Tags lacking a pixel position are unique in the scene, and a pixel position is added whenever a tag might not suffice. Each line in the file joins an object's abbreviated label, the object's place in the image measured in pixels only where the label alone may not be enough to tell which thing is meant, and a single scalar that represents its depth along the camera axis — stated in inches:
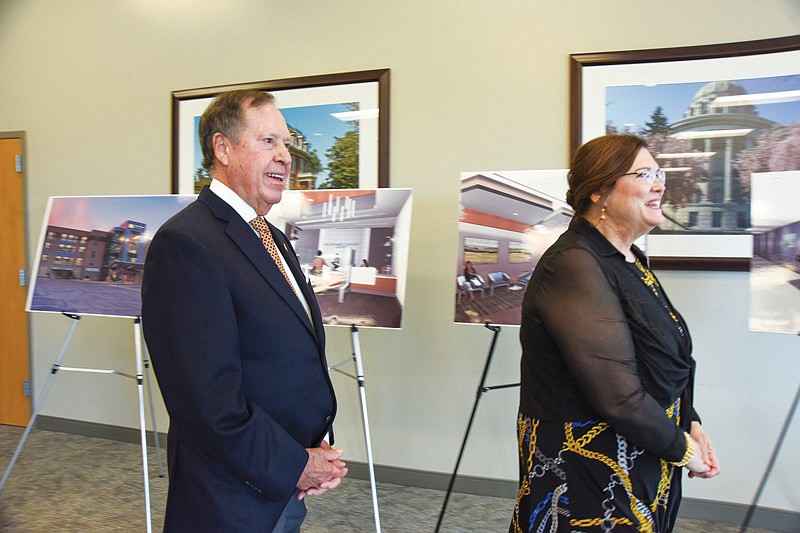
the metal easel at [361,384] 108.3
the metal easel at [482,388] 104.7
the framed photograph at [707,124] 113.3
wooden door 179.0
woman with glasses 51.6
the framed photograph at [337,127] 140.1
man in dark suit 45.4
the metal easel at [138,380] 111.2
